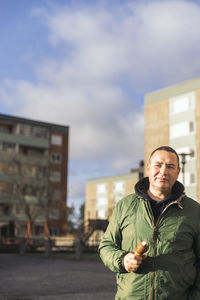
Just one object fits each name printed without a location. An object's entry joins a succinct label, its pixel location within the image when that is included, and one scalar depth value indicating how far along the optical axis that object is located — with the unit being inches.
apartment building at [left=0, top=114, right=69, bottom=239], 2512.3
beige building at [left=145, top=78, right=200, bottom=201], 2022.6
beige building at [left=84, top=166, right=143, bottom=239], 3376.5
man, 141.9
